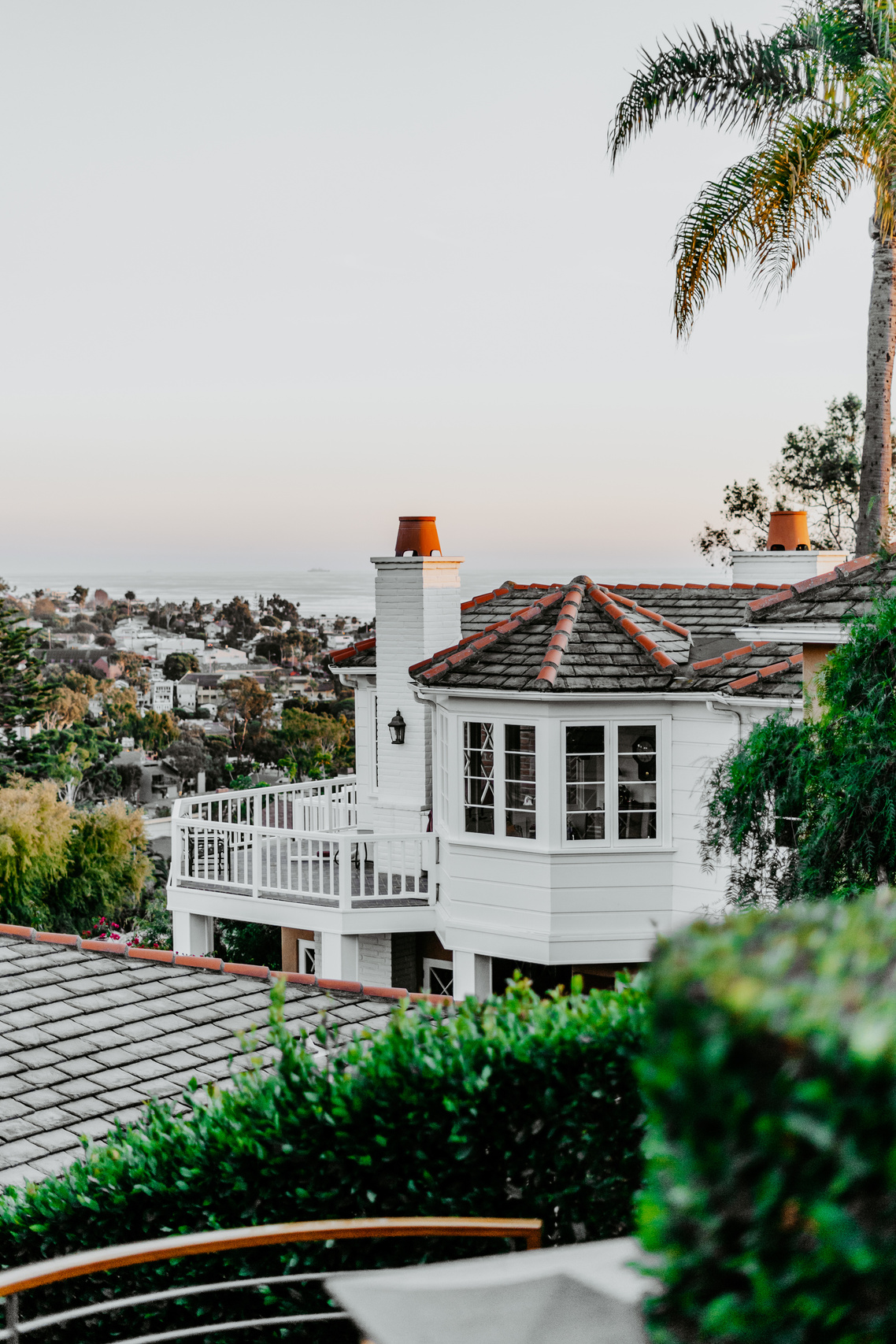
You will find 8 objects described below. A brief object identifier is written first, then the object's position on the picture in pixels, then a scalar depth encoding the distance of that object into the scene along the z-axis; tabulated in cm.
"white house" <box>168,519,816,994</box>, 1300
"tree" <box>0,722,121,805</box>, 3972
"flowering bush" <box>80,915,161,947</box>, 2112
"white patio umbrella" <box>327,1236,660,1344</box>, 320
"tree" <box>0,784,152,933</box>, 2677
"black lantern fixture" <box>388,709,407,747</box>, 1582
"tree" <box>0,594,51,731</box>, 3797
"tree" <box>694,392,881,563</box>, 2623
